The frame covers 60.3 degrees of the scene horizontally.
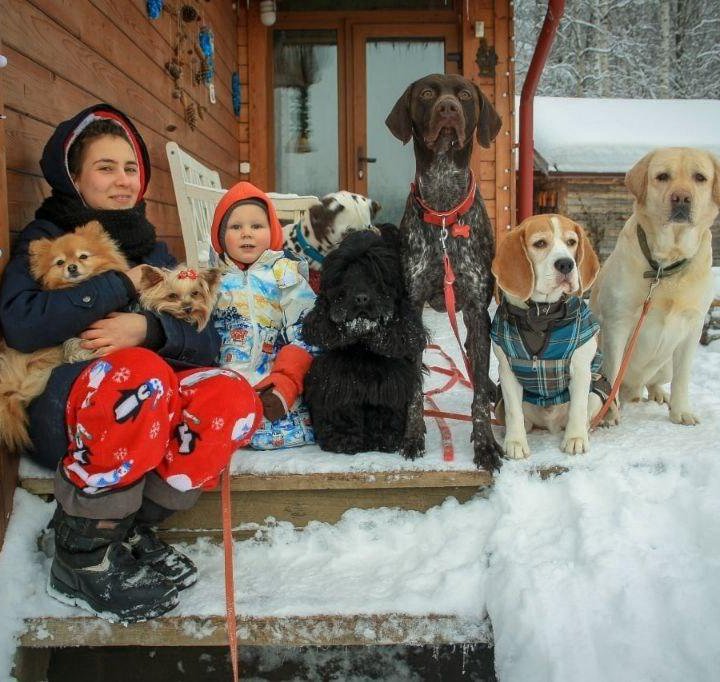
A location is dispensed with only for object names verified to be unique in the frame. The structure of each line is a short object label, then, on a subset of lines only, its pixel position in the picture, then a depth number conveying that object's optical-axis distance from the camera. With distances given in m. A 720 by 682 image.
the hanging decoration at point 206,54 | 5.18
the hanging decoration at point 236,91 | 6.63
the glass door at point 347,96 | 7.03
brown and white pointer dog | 2.30
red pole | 5.42
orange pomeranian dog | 1.85
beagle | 2.19
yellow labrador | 2.36
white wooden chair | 4.01
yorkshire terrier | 2.02
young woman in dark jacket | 1.71
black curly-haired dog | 2.20
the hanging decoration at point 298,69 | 7.12
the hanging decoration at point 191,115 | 4.88
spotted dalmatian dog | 3.08
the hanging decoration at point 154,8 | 3.98
